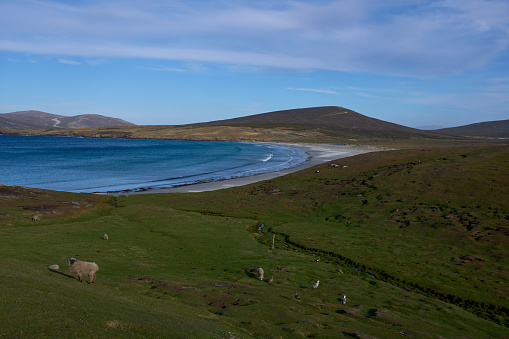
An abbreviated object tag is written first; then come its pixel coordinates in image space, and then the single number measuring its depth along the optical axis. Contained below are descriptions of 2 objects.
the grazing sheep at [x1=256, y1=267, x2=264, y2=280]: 30.66
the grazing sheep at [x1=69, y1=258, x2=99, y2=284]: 23.89
